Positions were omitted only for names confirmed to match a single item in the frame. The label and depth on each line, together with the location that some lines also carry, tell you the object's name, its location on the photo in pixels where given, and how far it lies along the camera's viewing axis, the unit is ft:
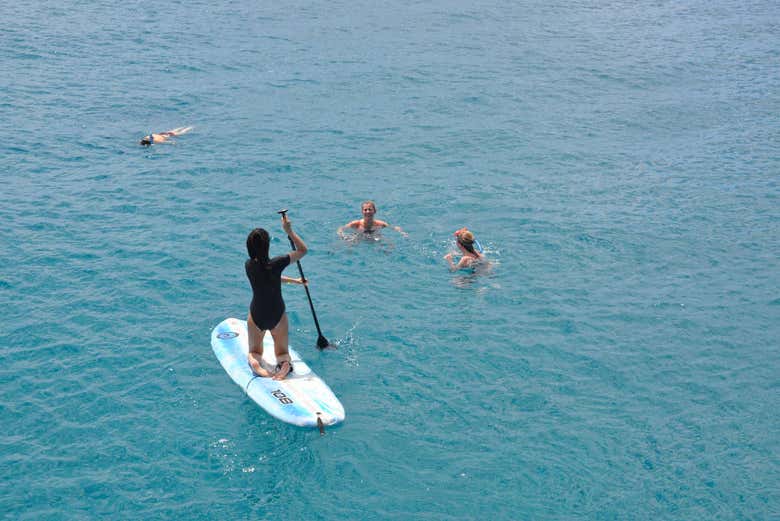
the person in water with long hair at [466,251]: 48.67
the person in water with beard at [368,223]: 52.24
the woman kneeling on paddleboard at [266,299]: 36.14
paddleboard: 35.91
